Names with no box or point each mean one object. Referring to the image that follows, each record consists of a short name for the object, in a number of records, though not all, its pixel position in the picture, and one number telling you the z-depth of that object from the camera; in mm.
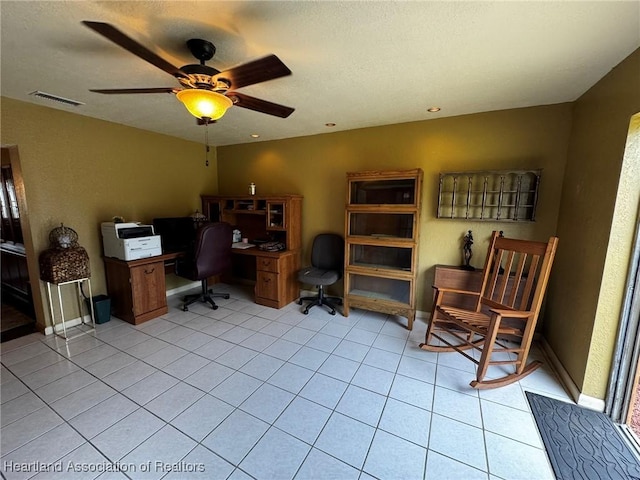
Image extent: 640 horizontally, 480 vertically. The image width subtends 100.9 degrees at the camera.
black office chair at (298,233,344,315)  3482
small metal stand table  2809
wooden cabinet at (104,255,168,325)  3057
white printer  3020
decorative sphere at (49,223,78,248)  2756
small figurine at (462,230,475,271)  2965
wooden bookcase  2982
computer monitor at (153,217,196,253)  3688
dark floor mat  1462
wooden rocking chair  2020
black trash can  3080
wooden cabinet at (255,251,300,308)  3551
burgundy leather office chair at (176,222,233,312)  3266
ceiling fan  1379
